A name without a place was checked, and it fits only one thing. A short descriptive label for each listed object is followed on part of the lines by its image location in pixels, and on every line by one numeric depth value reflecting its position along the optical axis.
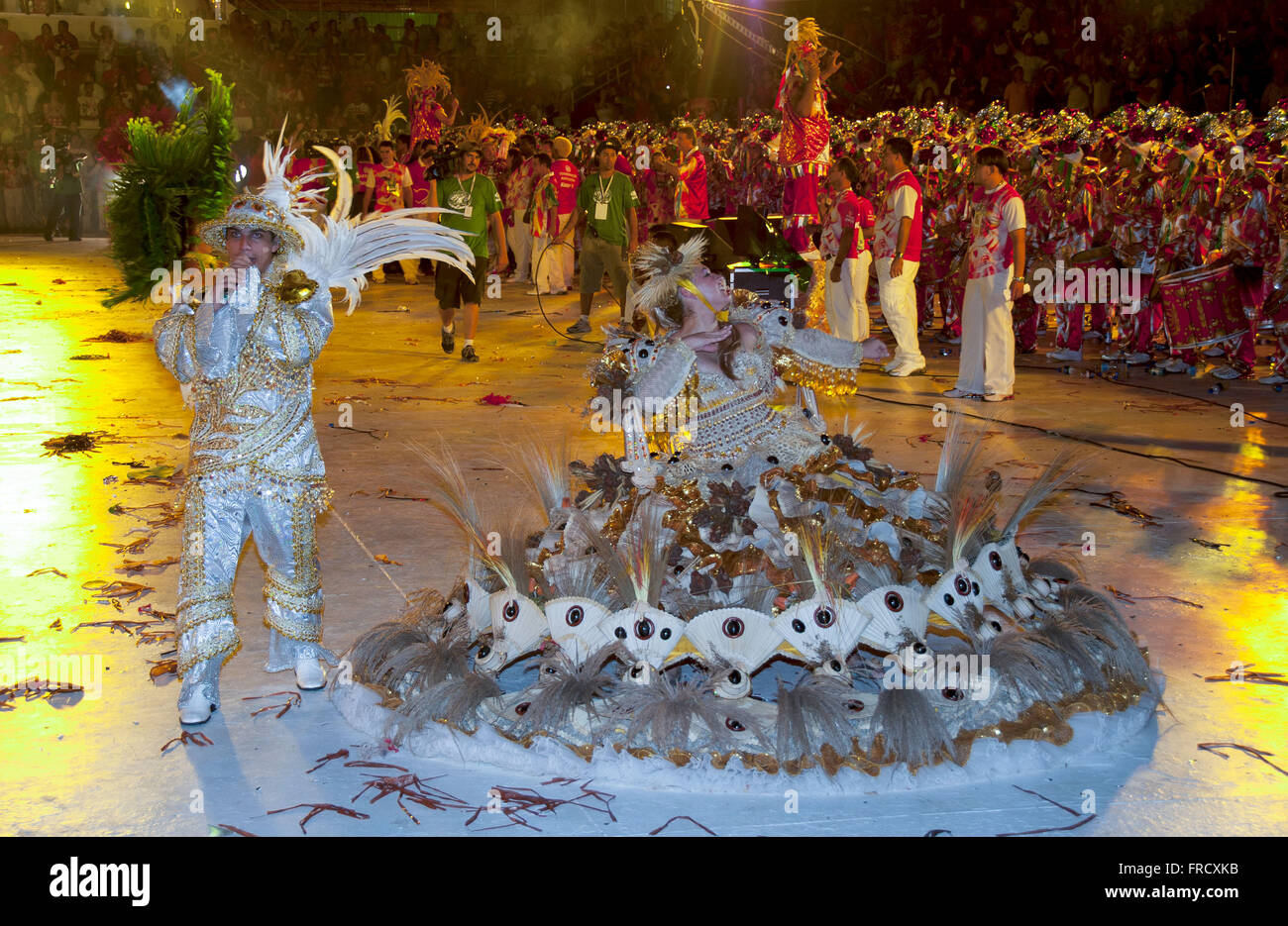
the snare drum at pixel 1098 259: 11.58
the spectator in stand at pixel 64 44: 28.14
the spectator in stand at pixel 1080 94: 20.28
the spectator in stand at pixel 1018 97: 20.67
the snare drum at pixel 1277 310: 10.28
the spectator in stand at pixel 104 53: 28.71
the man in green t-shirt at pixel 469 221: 11.20
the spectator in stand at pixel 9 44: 27.80
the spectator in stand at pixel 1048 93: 21.08
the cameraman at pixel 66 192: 24.66
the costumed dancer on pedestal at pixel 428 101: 21.05
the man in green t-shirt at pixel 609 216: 12.75
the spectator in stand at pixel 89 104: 28.20
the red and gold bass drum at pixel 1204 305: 10.50
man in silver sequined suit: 4.13
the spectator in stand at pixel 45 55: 28.12
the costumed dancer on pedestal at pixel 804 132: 12.97
